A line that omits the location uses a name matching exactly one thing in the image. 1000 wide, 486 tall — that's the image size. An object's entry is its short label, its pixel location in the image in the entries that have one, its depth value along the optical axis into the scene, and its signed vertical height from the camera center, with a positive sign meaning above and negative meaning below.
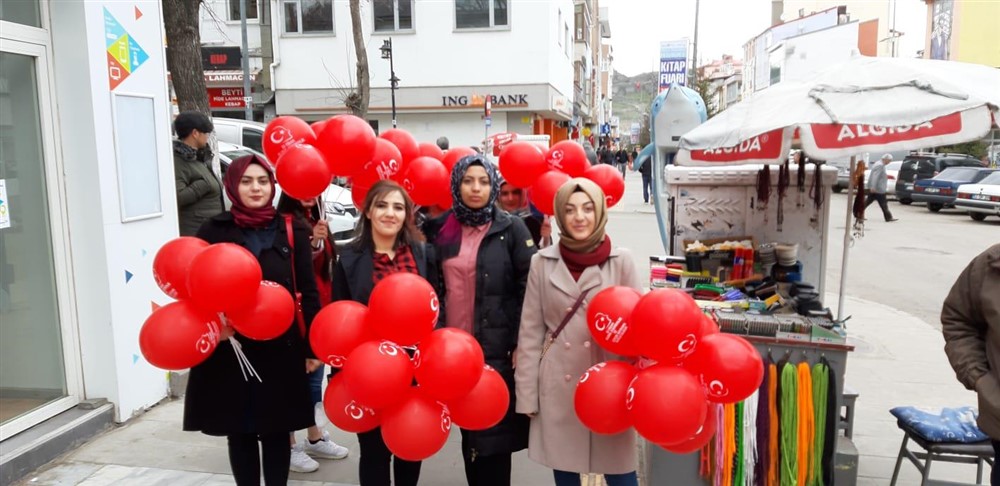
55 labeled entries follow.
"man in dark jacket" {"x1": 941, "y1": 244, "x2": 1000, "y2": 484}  2.62 -0.62
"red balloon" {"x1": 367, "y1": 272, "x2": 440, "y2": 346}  2.70 -0.50
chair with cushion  3.49 -1.34
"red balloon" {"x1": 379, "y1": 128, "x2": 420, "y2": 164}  4.75 +0.25
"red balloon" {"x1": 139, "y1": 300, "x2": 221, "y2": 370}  2.86 -0.64
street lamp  17.42 +3.24
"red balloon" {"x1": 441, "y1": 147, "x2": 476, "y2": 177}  4.93 +0.16
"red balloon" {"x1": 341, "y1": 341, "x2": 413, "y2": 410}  2.64 -0.74
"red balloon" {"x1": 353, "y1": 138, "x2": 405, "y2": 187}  4.09 +0.08
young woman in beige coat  3.00 -0.76
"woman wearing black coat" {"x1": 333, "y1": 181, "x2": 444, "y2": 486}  3.17 -0.36
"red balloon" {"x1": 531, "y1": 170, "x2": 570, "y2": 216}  4.35 -0.08
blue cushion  3.53 -1.31
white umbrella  3.36 +0.31
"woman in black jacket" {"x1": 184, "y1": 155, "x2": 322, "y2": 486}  3.22 -0.89
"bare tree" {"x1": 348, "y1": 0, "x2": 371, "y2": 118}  15.28 +2.39
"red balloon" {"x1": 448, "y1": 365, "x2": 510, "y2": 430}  2.86 -0.94
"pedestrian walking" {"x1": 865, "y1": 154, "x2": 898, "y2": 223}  17.08 -0.25
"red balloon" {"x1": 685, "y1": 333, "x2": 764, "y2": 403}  2.63 -0.73
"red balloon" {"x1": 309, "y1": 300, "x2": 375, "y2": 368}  2.84 -0.62
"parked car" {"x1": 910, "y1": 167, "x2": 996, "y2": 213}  19.62 -0.37
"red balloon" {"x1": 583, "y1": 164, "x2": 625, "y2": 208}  4.79 -0.03
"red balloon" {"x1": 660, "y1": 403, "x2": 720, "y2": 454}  2.84 -1.09
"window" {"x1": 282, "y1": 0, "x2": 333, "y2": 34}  25.22 +5.94
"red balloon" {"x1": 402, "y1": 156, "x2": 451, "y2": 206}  4.14 -0.02
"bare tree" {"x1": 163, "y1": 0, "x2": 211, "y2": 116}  6.37 +1.19
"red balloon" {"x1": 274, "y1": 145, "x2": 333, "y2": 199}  3.56 +0.04
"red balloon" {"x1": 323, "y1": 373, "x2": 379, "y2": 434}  2.94 -0.98
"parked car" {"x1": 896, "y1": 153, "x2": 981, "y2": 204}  21.88 +0.18
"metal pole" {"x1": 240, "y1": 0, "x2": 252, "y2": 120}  21.17 +3.53
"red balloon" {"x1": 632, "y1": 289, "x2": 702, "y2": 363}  2.54 -0.55
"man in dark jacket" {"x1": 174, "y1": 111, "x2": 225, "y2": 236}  5.29 +0.05
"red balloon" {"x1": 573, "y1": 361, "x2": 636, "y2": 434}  2.71 -0.86
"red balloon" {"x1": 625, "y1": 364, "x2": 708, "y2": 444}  2.53 -0.84
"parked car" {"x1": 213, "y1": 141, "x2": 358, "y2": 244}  9.30 -0.41
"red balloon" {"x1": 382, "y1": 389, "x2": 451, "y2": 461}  2.74 -0.98
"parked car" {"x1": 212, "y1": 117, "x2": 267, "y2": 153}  13.05 +0.91
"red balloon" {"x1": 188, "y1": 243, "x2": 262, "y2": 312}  2.78 -0.38
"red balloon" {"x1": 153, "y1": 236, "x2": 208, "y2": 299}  2.96 -0.35
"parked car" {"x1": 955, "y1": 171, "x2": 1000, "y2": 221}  17.42 -0.66
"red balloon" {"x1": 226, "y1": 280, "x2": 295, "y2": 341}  2.98 -0.58
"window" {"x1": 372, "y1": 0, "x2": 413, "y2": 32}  25.11 +5.92
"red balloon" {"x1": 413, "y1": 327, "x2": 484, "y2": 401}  2.67 -0.72
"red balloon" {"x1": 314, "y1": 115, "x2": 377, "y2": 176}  3.80 +0.20
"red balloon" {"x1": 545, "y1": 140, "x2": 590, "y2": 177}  4.77 +0.12
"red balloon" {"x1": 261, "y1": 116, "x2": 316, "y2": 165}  3.97 +0.25
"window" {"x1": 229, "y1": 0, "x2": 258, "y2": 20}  25.78 +6.37
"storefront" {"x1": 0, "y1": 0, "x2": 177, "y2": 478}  4.27 -0.18
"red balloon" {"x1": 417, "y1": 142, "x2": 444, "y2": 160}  5.07 +0.20
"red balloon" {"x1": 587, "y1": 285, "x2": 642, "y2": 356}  2.68 -0.55
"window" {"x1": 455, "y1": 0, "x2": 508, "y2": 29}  24.78 +5.83
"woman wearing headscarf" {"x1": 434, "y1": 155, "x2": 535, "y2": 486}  3.25 -0.48
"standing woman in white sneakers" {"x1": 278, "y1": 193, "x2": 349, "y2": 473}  3.98 -0.54
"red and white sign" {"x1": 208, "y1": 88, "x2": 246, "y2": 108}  26.22 +3.16
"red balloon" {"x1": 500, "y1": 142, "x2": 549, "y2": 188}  4.65 +0.09
